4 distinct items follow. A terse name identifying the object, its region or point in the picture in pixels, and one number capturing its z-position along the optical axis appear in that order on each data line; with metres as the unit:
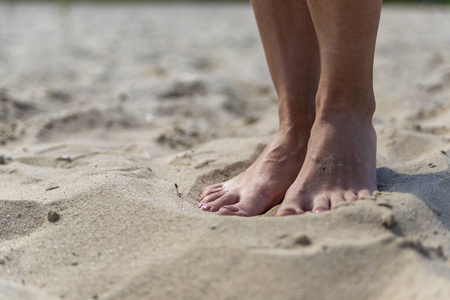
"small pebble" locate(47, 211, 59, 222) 1.28
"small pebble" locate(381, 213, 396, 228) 1.02
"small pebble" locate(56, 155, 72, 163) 1.84
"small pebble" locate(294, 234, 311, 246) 0.99
